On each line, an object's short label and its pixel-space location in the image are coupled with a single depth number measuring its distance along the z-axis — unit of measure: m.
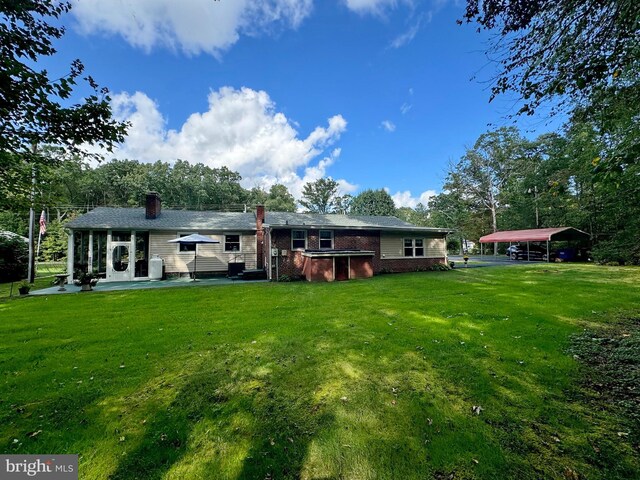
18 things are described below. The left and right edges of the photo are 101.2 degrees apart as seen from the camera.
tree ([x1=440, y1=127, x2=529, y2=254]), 33.41
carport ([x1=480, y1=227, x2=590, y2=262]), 21.83
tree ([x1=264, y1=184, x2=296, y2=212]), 49.06
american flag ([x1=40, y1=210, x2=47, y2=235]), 16.12
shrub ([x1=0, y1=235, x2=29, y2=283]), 15.29
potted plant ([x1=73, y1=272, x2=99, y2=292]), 11.36
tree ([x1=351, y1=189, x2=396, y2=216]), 47.47
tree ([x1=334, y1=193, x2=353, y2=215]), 53.53
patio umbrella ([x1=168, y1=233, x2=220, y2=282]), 13.37
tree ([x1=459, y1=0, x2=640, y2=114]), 3.39
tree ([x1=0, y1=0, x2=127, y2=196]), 3.83
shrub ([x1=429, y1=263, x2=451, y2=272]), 17.41
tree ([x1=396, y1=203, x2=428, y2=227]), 50.92
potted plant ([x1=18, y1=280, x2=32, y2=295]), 10.55
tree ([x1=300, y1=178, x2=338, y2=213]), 52.84
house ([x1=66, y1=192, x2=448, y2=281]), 14.12
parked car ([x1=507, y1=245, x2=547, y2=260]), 25.25
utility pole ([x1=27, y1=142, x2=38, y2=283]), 13.80
